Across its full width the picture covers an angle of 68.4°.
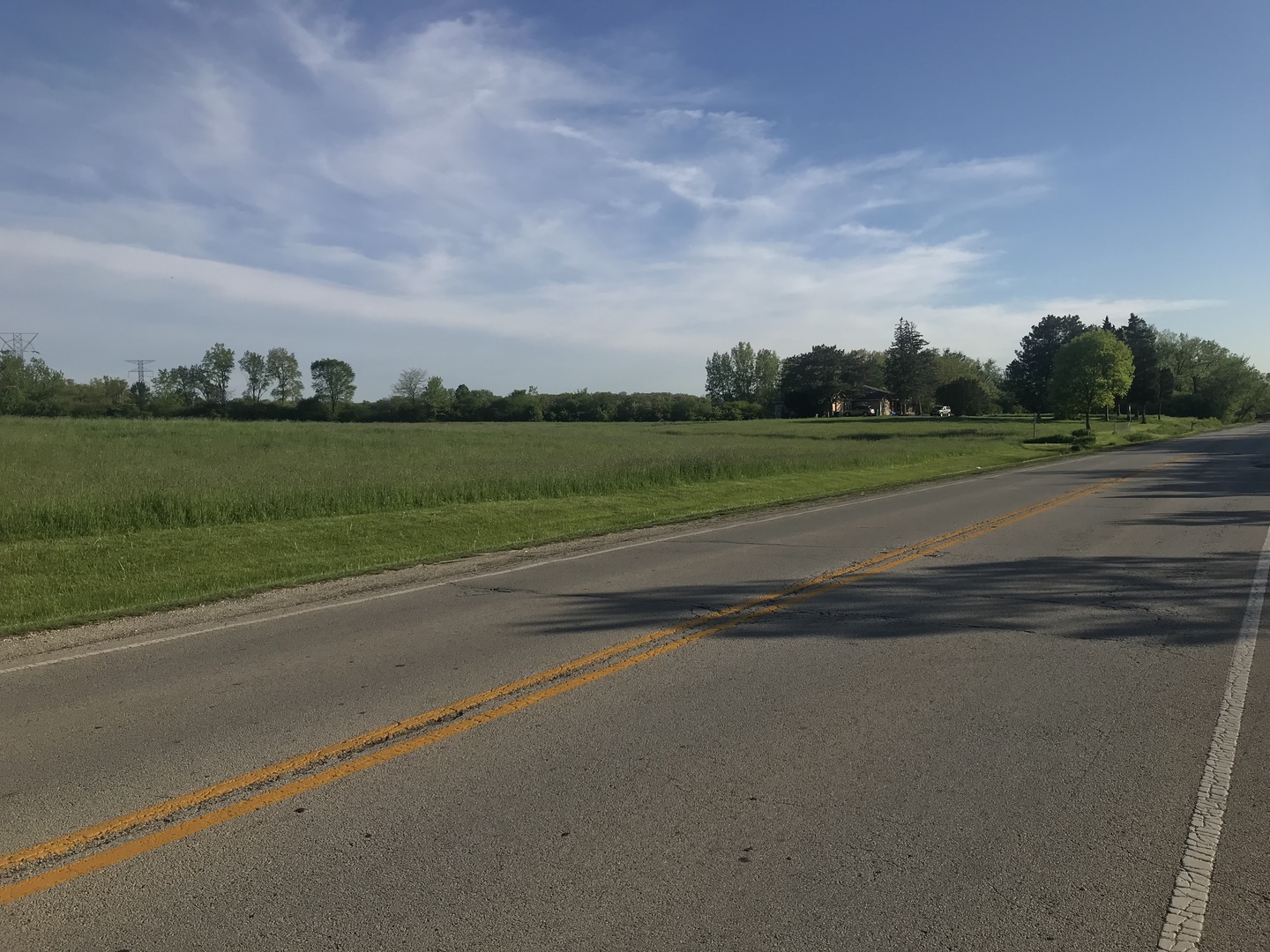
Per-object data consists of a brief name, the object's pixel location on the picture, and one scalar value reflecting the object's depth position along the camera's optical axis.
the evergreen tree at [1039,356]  118.56
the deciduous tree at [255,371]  160.75
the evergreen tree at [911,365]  135.88
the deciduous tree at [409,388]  165.38
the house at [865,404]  138.50
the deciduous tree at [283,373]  162.00
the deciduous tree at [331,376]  166.50
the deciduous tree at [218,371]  146.38
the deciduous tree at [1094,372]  74.31
